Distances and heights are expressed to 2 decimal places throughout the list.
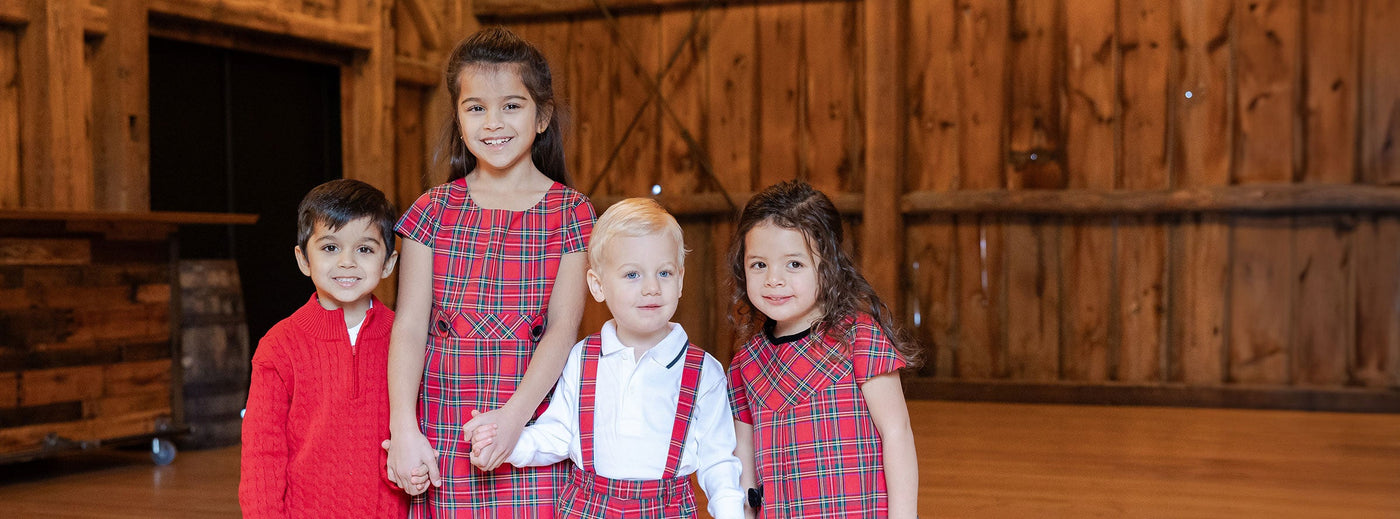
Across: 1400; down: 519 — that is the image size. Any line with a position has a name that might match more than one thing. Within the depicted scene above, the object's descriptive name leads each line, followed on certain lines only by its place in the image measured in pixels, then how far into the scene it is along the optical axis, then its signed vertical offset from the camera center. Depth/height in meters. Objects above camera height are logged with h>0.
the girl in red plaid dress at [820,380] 1.86 -0.21
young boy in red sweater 1.91 -0.22
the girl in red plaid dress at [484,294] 1.89 -0.06
